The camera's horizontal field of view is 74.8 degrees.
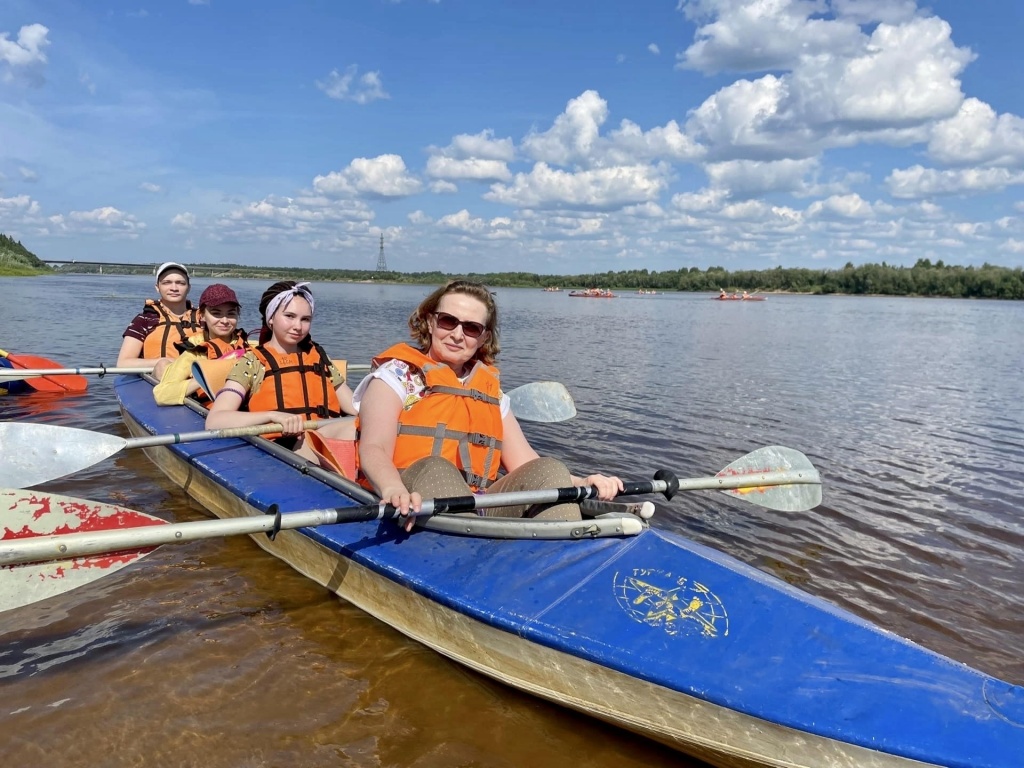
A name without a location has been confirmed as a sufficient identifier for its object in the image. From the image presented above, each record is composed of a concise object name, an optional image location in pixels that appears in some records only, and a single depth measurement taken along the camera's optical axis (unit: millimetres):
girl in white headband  4500
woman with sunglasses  3193
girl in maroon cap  6176
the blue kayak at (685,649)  1980
